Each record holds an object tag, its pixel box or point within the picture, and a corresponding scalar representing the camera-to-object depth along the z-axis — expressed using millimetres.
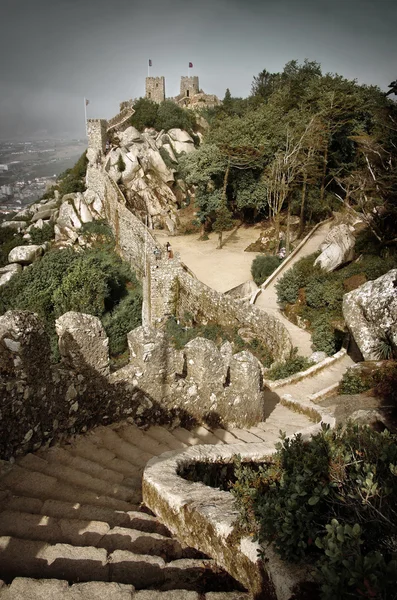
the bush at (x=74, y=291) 21562
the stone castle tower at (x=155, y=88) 48938
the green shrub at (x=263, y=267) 21755
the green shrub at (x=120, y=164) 31080
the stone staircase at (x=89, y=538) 2986
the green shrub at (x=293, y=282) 18112
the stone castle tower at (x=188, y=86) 56031
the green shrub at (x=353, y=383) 10156
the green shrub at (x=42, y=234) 29922
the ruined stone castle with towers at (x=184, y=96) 48781
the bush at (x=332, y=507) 2379
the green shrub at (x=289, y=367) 13078
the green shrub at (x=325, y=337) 14374
